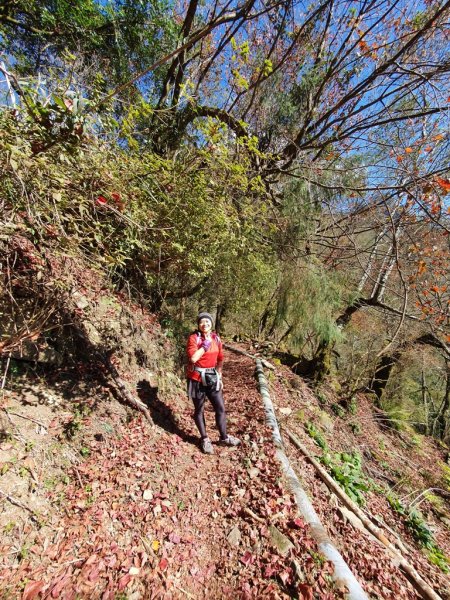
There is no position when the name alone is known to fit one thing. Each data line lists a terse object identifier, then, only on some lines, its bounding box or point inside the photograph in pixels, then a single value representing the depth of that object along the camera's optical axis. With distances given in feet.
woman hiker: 12.26
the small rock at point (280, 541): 8.43
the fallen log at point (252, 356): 25.37
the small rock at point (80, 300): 12.62
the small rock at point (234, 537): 8.99
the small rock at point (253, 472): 11.39
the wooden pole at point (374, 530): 9.05
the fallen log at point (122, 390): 13.14
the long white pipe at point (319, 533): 7.37
